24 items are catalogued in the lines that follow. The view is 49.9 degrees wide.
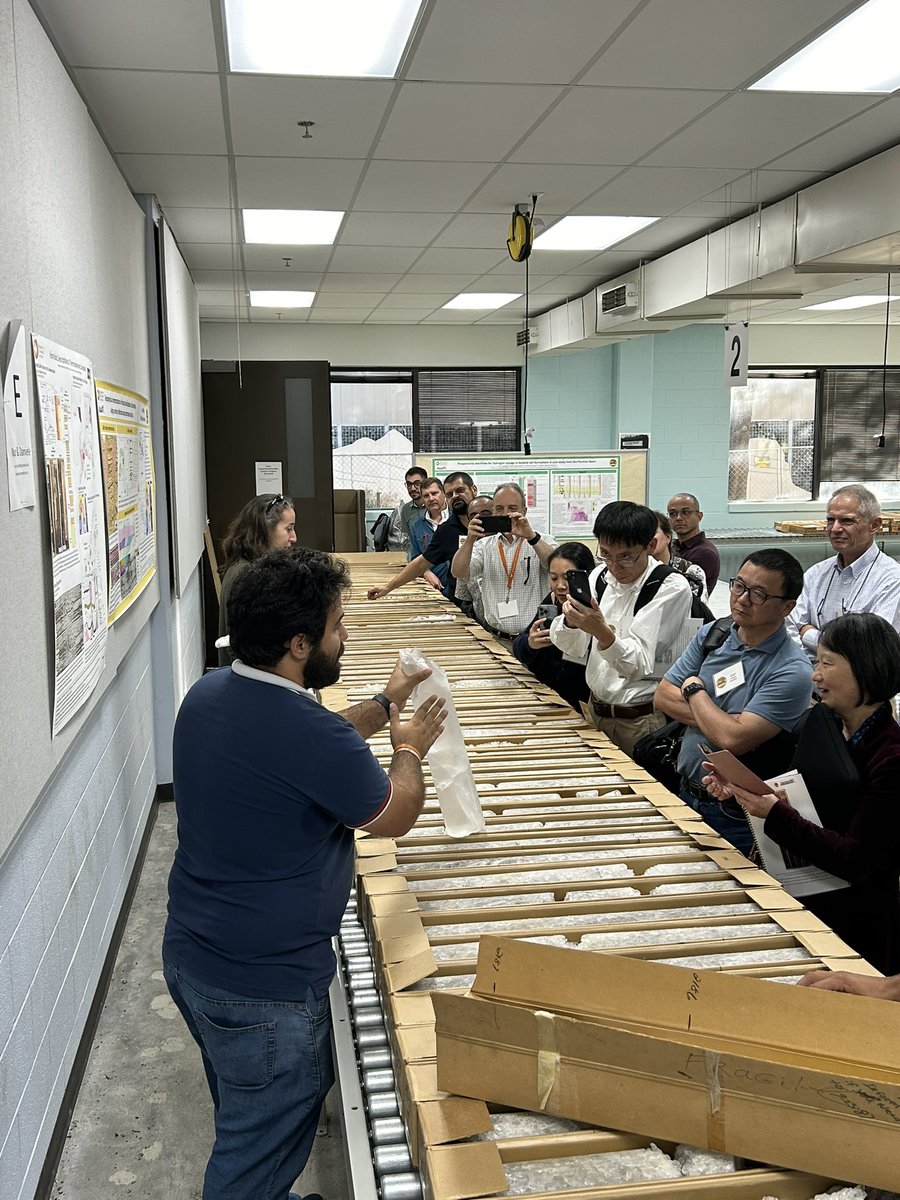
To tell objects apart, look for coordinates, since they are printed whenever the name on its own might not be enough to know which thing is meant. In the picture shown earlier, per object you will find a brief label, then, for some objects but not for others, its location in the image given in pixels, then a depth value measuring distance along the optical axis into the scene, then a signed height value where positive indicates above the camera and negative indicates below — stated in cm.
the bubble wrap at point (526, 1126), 129 -89
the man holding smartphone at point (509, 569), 491 -54
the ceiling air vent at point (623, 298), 789 +135
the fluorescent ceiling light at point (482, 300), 925 +160
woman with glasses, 405 -27
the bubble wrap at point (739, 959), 168 -87
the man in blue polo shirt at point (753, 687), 267 -64
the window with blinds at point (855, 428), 1230 +40
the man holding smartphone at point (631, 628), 330 -57
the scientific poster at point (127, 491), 350 -10
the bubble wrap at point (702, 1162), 123 -89
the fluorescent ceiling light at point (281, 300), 912 +160
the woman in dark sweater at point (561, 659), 391 -80
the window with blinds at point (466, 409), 1196 +67
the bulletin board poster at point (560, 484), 918 -20
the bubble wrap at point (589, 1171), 120 -89
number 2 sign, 662 +73
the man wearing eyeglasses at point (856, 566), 446 -50
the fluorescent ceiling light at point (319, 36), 309 +145
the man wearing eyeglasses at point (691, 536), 593 -46
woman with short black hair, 218 -80
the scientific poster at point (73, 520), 249 -15
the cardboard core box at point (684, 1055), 119 -79
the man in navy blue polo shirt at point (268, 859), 174 -72
